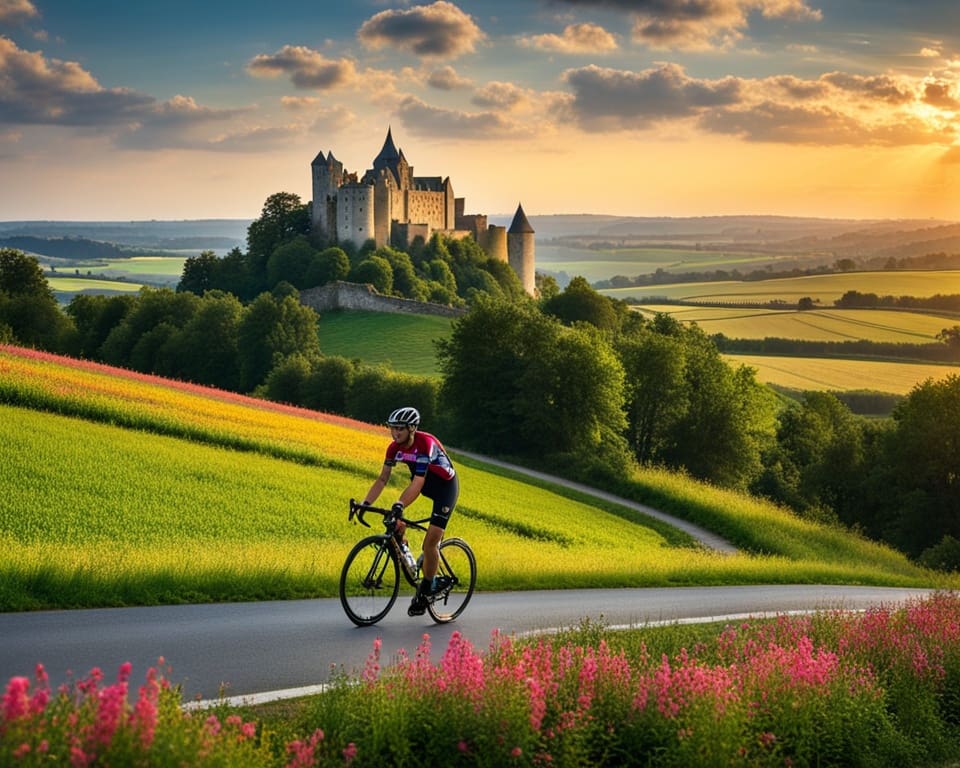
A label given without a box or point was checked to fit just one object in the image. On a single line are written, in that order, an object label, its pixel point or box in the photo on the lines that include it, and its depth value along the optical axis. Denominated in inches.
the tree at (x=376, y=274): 4773.6
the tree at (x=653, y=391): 2795.3
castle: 5315.0
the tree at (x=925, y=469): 2281.0
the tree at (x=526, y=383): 2321.6
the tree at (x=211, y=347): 3678.6
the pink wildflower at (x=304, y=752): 270.1
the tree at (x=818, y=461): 2701.8
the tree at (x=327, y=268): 4911.4
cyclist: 482.9
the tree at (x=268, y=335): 3513.8
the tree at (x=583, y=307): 4158.5
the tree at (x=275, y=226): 5383.9
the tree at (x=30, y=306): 3954.2
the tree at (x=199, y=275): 5280.5
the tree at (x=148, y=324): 3767.2
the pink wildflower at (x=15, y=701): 229.6
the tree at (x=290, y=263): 5088.6
